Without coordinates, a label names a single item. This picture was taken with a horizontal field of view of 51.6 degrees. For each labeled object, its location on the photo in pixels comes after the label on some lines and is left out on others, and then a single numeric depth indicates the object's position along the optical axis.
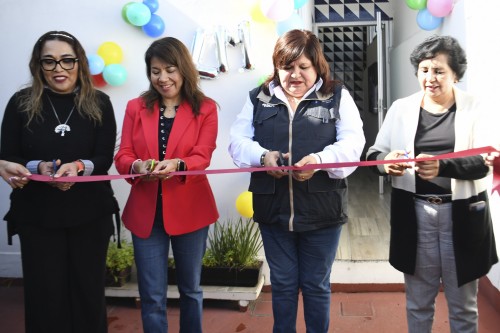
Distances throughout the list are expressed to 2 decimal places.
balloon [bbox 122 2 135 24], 3.52
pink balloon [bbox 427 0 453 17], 3.69
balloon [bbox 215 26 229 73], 3.53
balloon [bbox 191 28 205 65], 3.53
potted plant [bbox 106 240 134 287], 3.56
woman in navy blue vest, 2.21
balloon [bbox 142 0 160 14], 3.53
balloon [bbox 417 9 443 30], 3.90
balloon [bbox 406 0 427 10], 3.87
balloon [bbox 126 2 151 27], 3.45
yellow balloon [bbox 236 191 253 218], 3.43
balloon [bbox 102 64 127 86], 3.57
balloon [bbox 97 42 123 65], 3.61
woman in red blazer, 2.35
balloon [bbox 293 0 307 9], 3.47
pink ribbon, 2.01
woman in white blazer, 2.12
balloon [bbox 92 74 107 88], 3.74
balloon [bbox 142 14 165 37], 3.55
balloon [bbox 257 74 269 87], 3.52
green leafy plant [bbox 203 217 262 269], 3.53
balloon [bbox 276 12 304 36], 3.42
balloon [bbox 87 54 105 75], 3.52
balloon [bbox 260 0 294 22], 3.28
